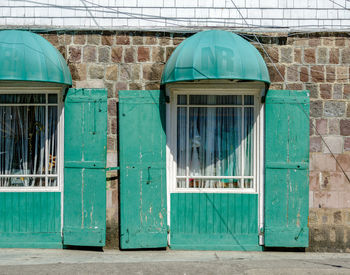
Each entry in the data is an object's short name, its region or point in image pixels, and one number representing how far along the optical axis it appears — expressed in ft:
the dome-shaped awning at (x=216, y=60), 21.89
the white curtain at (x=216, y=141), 25.30
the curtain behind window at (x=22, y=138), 25.16
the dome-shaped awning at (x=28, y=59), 21.99
